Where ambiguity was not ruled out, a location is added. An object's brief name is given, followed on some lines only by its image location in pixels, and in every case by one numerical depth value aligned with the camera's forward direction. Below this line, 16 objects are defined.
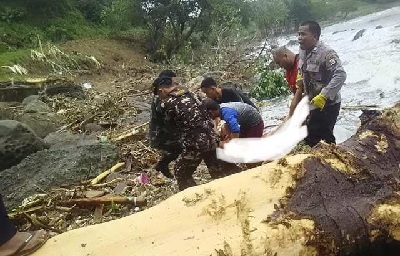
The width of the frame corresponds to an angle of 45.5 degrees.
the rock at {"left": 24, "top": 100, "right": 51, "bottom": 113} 9.00
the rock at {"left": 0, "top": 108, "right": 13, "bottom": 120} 8.80
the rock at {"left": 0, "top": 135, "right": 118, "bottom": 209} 5.21
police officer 4.19
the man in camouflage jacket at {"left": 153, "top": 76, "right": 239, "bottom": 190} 4.21
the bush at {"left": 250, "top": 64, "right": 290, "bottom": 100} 10.18
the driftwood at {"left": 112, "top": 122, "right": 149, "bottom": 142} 7.06
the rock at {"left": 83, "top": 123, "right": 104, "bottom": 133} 8.28
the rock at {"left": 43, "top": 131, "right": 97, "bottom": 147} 7.26
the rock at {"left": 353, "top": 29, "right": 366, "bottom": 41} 19.77
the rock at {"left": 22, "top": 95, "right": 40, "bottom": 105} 10.02
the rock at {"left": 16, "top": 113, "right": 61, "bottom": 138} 8.30
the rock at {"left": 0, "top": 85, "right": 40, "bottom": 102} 11.36
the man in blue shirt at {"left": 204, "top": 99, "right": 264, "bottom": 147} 4.43
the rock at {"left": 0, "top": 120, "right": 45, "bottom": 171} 6.22
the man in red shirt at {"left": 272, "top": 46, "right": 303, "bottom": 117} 4.71
